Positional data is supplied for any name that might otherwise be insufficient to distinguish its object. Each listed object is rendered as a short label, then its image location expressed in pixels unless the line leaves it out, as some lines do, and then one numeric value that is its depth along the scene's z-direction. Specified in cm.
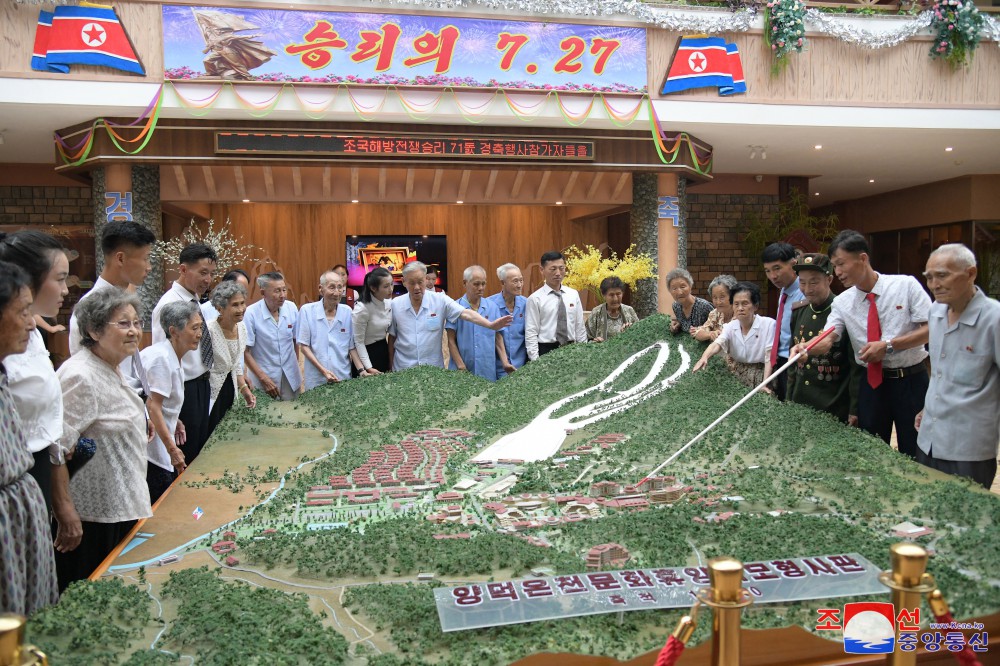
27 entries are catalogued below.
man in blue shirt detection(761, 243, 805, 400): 424
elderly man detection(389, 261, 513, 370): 585
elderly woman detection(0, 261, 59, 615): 201
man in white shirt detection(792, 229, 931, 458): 354
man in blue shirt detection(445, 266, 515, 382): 598
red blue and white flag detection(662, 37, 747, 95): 854
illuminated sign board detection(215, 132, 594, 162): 816
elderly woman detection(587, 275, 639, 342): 588
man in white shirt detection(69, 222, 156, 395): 338
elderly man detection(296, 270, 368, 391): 555
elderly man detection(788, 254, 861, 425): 388
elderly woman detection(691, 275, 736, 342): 453
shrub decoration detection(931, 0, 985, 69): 889
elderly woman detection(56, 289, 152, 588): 264
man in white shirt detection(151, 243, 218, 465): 400
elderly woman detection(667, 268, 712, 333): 489
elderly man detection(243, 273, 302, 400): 534
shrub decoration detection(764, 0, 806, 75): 866
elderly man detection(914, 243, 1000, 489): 289
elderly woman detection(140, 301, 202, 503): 337
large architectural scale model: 189
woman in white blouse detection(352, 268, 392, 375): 595
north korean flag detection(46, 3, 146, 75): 717
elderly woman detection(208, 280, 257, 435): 434
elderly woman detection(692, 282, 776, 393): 433
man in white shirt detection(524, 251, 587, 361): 595
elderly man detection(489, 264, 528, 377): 599
